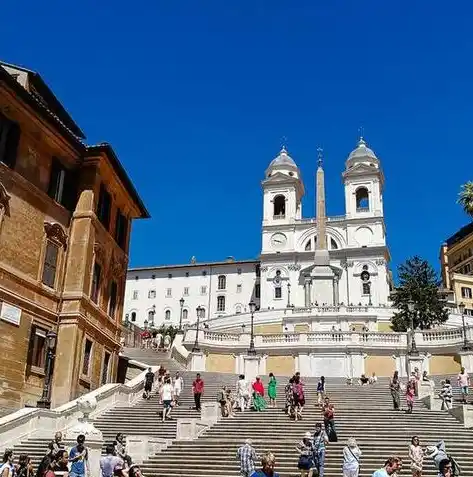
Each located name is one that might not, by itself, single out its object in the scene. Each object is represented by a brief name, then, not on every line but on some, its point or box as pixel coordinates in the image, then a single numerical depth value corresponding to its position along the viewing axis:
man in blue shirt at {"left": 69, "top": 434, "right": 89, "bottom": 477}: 11.35
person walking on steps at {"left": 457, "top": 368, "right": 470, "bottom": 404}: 23.95
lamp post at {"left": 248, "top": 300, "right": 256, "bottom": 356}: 34.06
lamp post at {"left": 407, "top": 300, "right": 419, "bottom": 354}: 31.76
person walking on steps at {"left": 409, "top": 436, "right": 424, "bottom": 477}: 12.40
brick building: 20.64
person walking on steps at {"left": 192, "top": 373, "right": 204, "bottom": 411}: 22.53
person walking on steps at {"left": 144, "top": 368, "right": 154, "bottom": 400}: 25.42
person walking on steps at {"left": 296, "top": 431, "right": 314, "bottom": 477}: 13.30
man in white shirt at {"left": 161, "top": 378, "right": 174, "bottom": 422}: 20.89
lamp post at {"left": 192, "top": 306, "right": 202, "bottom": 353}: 35.53
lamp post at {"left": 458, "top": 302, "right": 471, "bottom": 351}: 33.44
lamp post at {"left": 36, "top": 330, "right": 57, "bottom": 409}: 19.38
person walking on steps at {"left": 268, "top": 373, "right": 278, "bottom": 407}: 23.48
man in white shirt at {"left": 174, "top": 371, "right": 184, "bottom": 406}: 23.62
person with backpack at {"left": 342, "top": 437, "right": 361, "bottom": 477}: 12.23
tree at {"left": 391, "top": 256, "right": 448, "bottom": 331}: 55.66
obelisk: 66.88
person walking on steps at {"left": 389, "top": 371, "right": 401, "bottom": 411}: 22.55
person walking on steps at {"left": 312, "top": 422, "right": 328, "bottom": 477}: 13.70
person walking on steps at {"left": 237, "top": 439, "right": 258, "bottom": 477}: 12.85
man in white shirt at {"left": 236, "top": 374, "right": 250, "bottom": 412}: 22.38
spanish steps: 15.54
